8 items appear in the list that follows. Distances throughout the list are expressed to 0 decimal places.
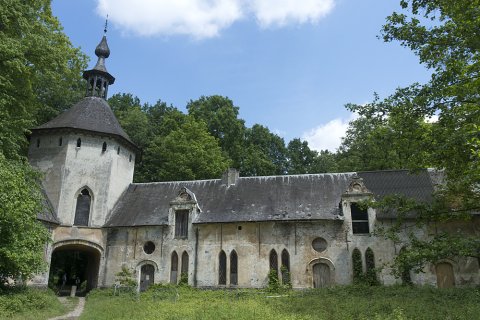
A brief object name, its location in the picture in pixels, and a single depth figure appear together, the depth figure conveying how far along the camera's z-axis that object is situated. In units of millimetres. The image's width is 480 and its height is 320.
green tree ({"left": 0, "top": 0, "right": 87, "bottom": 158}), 17016
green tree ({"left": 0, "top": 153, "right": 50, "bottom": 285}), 14820
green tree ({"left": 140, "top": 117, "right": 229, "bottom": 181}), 37344
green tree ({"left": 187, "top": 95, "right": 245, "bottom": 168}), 45750
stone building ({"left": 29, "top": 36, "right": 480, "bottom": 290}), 22766
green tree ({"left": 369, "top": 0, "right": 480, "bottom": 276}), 11227
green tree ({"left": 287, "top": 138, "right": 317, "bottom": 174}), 48953
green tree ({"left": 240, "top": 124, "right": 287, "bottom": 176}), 46375
